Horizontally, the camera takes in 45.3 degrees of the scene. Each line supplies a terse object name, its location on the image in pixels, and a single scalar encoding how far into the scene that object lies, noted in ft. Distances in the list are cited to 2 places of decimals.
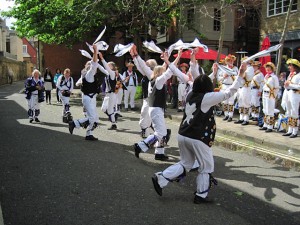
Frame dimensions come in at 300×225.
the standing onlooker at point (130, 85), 51.88
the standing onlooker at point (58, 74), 64.03
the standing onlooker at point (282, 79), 46.82
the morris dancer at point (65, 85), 42.27
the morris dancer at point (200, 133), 16.26
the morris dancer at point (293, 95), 30.37
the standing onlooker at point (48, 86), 61.82
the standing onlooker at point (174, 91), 51.66
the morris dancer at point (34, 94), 40.81
